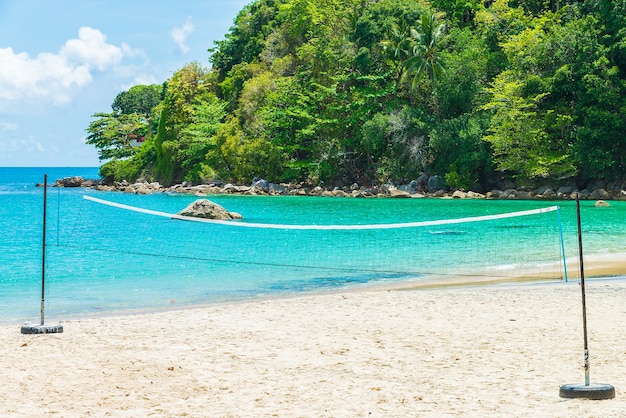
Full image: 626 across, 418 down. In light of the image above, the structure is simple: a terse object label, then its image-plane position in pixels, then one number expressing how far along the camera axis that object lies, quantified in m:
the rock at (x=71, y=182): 98.38
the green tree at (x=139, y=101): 140.12
